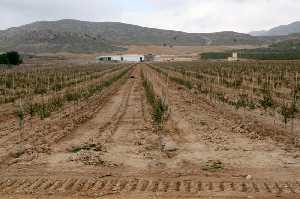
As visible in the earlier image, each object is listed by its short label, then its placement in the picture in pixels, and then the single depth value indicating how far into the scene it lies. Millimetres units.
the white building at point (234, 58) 97950
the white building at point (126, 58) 120294
